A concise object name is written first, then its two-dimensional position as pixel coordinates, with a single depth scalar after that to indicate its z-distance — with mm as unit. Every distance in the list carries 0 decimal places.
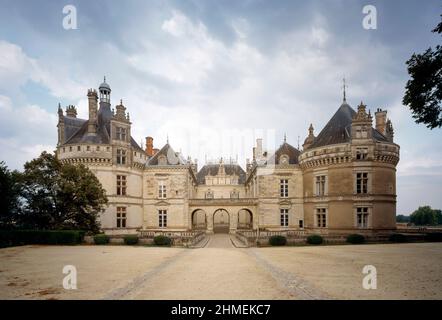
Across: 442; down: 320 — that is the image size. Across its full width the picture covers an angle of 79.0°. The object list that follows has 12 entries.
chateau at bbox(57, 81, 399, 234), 28891
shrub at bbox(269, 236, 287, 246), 23641
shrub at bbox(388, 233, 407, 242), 26016
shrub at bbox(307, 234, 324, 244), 23844
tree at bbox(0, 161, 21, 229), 22328
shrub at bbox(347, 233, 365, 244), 24719
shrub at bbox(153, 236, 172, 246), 23953
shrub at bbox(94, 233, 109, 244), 23938
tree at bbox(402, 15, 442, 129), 13562
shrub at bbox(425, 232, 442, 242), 26136
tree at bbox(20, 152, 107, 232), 23016
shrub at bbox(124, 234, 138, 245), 24031
